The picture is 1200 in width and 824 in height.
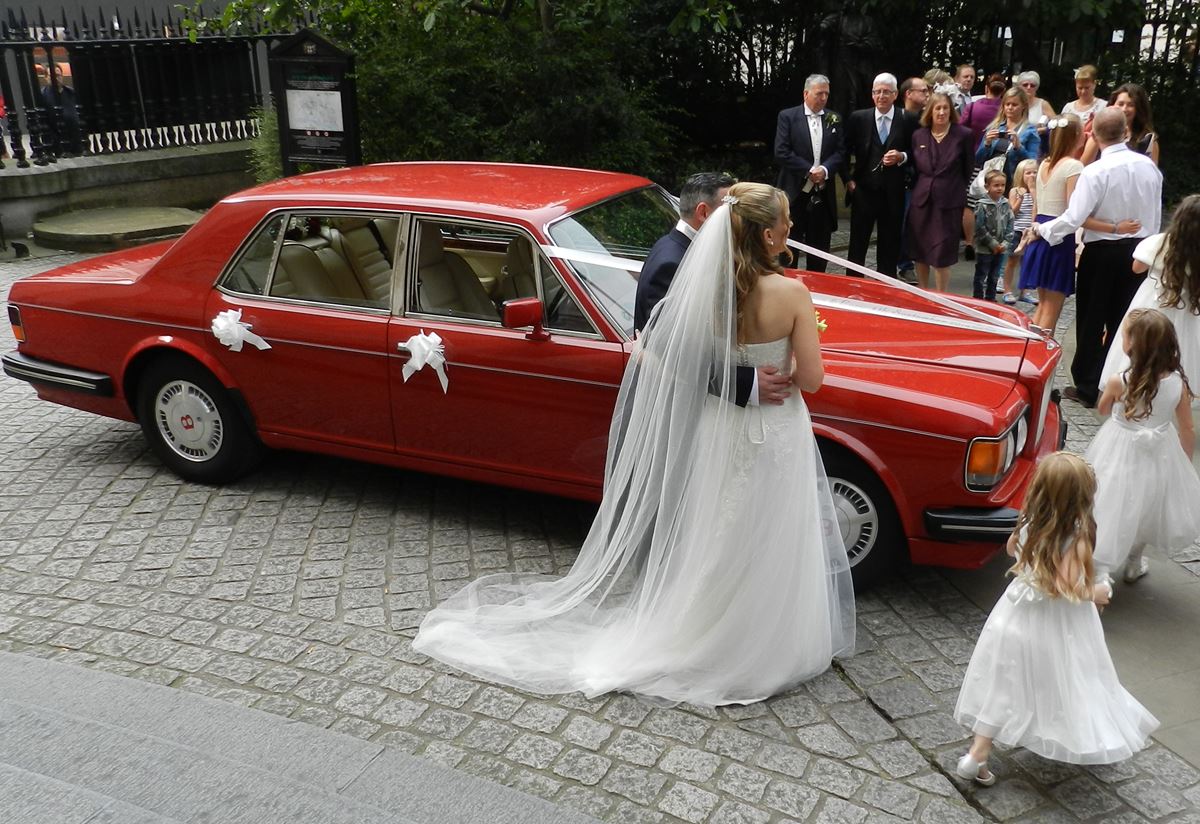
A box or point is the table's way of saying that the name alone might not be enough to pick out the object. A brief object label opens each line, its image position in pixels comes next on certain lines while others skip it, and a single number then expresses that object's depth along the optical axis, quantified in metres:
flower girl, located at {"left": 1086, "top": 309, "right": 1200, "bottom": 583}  4.69
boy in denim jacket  8.91
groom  4.57
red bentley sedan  4.57
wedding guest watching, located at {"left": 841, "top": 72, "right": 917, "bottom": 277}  9.22
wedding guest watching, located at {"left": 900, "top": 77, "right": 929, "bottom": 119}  9.35
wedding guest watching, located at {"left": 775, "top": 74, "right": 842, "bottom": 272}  9.19
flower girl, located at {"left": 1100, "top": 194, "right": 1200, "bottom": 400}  5.68
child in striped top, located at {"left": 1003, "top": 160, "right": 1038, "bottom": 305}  9.05
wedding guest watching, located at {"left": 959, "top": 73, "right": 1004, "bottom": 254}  11.23
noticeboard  9.98
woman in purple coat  8.80
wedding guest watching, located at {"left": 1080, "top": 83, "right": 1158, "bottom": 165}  7.80
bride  3.97
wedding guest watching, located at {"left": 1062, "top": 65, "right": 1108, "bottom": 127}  10.16
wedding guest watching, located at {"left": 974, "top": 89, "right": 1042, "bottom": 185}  10.09
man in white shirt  6.84
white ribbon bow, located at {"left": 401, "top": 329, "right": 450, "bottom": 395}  5.20
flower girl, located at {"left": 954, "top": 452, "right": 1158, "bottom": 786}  3.50
